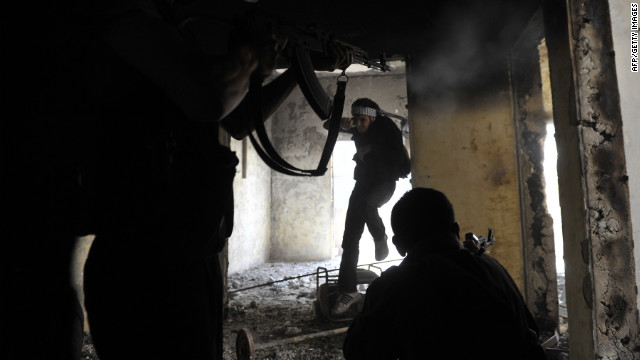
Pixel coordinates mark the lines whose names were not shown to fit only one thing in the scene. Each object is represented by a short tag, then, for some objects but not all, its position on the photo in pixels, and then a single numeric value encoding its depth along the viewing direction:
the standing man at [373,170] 3.46
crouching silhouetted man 1.05
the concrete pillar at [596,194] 1.59
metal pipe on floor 2.05
